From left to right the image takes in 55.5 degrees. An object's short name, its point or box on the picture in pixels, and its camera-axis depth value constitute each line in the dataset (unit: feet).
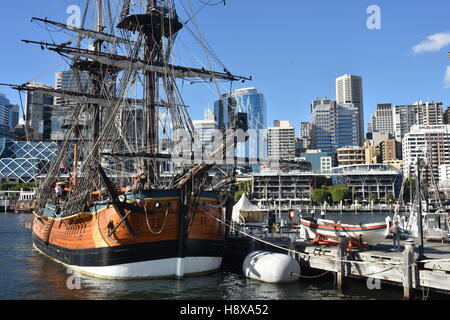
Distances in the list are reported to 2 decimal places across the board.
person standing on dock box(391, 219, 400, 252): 74.09
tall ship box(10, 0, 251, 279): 75.61
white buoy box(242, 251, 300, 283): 72.23
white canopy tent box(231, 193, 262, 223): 129.39
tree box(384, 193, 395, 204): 421.51
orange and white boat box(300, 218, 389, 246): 74.54
